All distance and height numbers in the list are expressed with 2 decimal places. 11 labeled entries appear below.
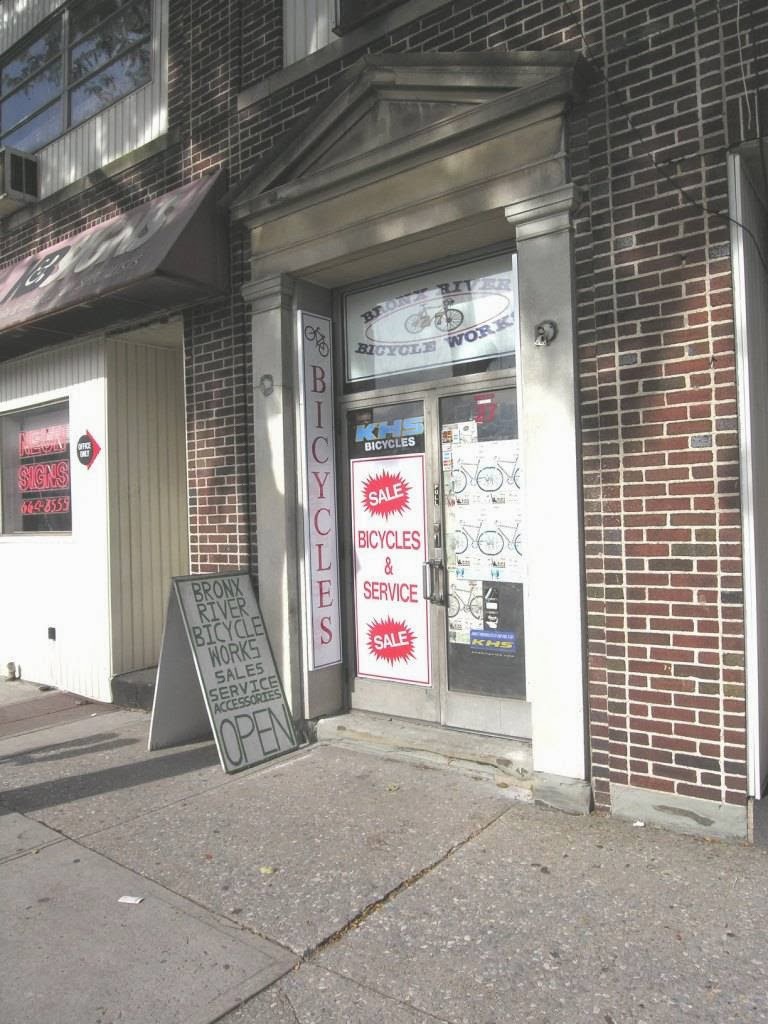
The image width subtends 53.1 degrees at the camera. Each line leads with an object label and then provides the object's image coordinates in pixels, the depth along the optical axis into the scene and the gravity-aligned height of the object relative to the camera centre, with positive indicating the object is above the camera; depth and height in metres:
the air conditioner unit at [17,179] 7.80 +3.50
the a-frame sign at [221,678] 5.06 -1.14
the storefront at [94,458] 6.56 +0.56
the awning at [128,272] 5.61 +1.90
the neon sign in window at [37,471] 7.56 +0.49
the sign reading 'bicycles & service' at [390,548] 5.28 -0.29
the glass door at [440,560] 4.84 -0.36
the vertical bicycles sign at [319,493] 5.46 +0.12
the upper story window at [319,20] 5.20 +3.46
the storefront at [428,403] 4.12 +0.68
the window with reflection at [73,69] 7.15 +4.55
